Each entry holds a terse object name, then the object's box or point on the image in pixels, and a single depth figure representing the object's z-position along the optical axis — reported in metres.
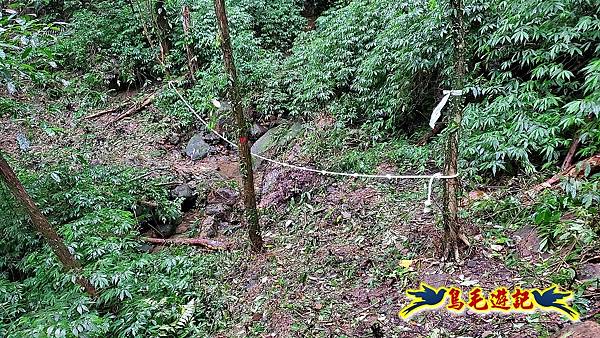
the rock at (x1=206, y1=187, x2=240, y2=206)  6.76
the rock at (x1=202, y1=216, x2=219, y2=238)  5.96
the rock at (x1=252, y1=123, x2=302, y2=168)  7.43
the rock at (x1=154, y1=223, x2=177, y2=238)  6.21
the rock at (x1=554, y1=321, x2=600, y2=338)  2.23
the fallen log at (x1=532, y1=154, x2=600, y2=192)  3.62
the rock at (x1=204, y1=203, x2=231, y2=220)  6.37
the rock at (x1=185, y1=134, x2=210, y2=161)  8.48
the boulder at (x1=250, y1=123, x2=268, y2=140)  8.31
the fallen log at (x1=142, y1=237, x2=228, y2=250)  5.40
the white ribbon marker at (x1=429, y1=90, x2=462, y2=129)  2.86
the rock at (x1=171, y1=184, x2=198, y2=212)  6.84
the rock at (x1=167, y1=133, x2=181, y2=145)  8.97
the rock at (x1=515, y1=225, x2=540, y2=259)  3.32
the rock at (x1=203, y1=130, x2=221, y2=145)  8.77
